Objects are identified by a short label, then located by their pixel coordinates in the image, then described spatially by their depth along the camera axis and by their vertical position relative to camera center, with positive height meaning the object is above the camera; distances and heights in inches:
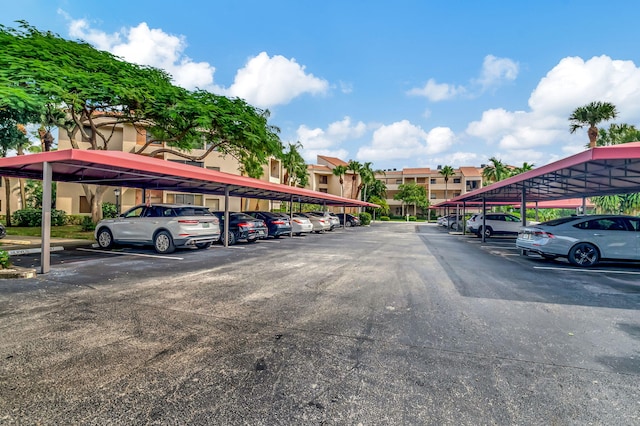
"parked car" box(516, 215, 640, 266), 352.2 -21.9
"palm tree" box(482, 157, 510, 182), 2066.9 +309.3
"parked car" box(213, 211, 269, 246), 565.3 -21.4
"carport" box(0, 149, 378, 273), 296.2 +51.8
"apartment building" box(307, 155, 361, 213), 2507.4 +293.2
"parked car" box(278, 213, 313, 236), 769.6 -22.3
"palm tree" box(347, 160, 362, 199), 2341.3 +361.2
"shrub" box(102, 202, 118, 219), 1053.8 +8.2
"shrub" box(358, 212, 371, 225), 1585.4 -7.2
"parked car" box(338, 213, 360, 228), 1446.0 -16.5
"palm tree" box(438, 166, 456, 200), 2524.6 +352.0
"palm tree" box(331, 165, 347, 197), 2234.3 +315.0
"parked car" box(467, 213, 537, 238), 836.6 -15.9
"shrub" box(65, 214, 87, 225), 1028.5 -19.3
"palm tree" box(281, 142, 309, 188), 1663.4 +253.0
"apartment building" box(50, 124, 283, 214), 1149.7 +84.7
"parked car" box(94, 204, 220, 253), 421.4 -18.3
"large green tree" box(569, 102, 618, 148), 1022.4 +336.1
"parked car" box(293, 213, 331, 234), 900.0 -17.4
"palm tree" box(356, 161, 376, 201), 2320.4 +304.1
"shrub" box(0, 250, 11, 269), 285.0 -42.7
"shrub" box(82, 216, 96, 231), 772.8 -28.5
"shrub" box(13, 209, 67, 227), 914.7 -13.3
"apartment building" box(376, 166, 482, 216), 2620.6 +300.2
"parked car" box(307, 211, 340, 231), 973.2 -2.8
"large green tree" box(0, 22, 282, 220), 446.6 +199.2
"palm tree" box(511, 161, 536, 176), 1984.4 +320.3
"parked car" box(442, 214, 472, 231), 1227.9 -21.0
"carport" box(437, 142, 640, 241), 250.4 +58.6
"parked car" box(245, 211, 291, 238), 679.1 -13.9
